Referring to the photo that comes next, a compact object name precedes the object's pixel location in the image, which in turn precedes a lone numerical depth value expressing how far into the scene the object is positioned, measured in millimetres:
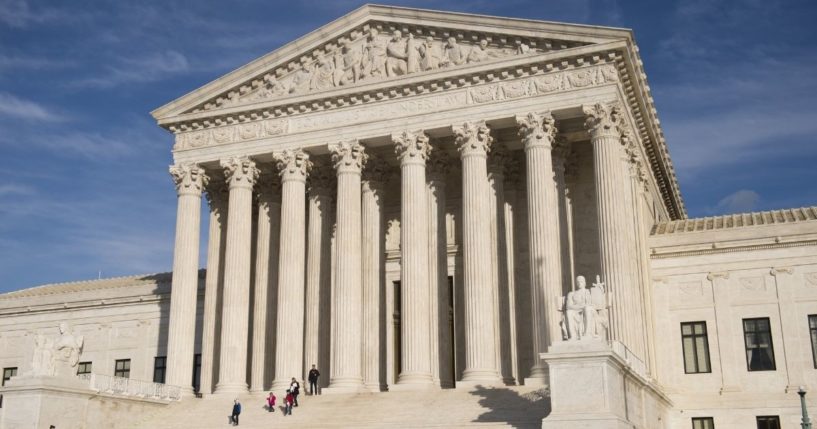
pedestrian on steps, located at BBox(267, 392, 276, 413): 38594
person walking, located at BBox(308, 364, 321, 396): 41103
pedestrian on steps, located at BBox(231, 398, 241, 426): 37125
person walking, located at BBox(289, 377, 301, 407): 37975
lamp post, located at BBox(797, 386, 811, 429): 30288
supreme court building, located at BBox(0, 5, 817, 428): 39812
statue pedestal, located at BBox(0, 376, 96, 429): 35938
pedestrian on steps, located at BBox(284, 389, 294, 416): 37281
